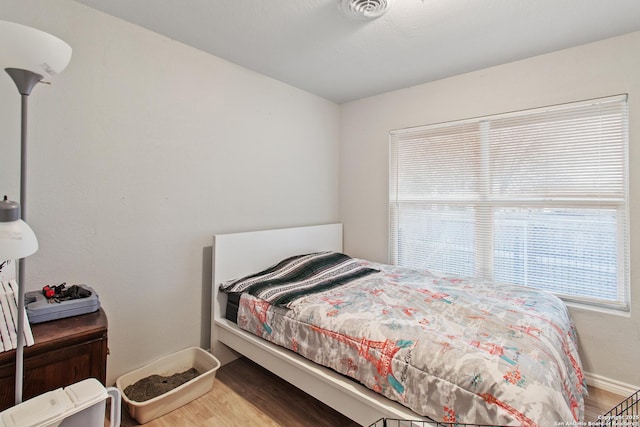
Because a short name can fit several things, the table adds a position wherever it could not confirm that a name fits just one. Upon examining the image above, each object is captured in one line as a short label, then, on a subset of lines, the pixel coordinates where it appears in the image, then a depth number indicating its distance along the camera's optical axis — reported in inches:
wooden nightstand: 47.4
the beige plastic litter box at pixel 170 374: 66.4
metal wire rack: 41.4
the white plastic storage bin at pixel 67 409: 39.1
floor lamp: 39.3
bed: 43.9
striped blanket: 79.6
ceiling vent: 67.0
